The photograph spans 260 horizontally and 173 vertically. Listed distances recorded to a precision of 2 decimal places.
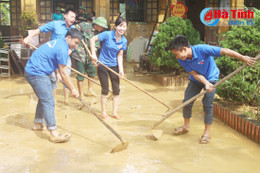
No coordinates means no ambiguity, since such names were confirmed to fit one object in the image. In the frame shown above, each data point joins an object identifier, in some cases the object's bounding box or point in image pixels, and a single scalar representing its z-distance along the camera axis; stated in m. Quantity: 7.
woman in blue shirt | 5.29
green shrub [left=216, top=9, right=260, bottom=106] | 5.08
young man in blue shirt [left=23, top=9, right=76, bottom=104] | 5.69
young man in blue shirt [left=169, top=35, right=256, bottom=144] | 4.03
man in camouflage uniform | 6.45
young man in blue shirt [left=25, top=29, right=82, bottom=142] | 4.24
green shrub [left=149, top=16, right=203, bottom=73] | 8.06
